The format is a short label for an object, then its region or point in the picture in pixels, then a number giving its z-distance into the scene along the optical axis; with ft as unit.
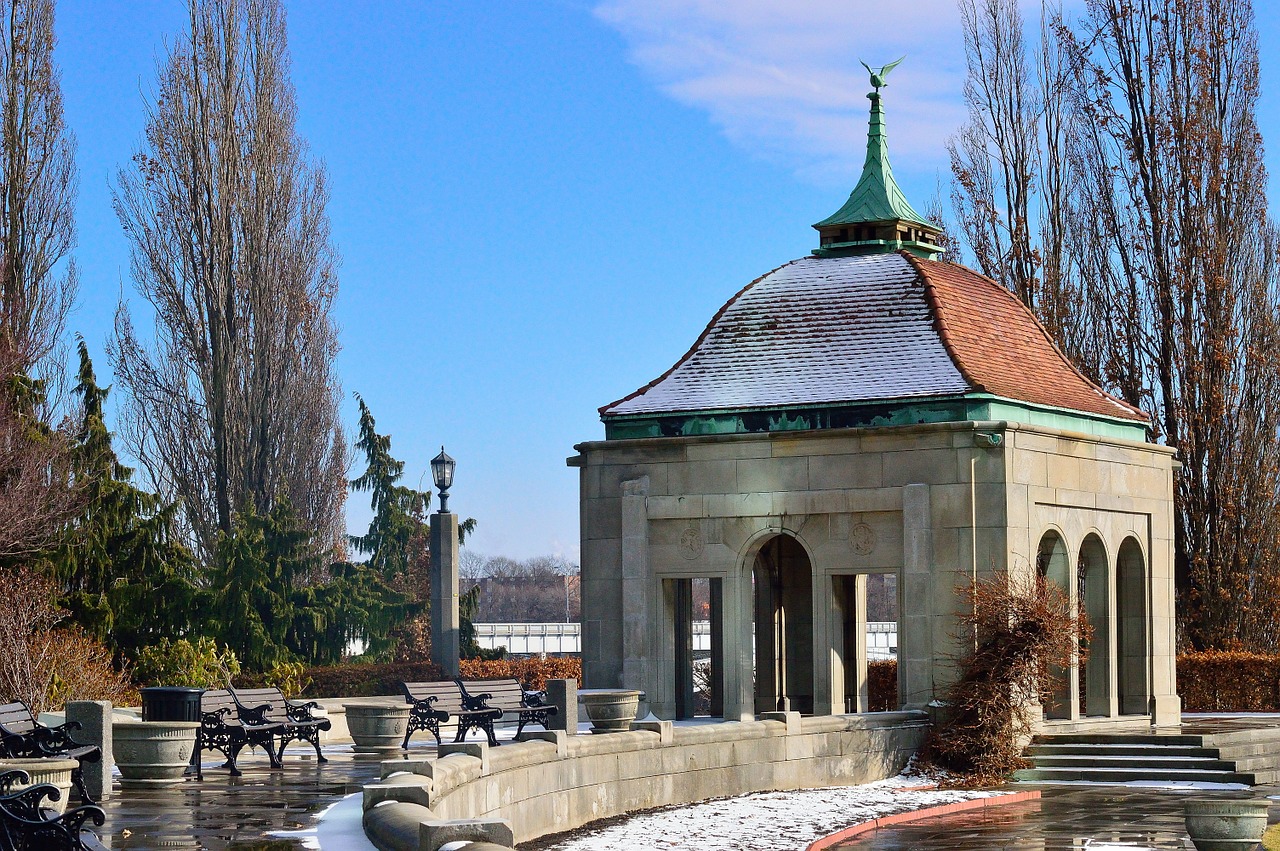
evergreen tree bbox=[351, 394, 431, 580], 187.52
